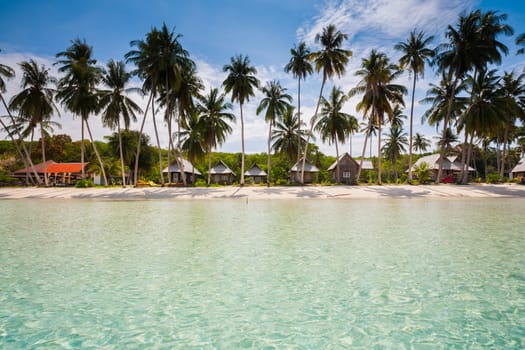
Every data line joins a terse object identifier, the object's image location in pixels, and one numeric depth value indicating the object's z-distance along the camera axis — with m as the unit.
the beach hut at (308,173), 40.51
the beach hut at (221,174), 43.72
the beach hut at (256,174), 43.91
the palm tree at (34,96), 28.00
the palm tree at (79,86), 27.02
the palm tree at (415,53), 26.72
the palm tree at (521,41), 24.61
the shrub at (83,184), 26.77
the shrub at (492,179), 30.91
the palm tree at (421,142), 55.36
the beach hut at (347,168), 42.53
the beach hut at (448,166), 43.28
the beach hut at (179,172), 41.56
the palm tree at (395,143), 49.03
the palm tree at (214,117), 30.41
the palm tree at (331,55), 26.58
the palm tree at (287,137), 37.34
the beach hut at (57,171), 40.38
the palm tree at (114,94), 26.97
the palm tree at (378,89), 26.67
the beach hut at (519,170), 44.16
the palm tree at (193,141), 31.70
